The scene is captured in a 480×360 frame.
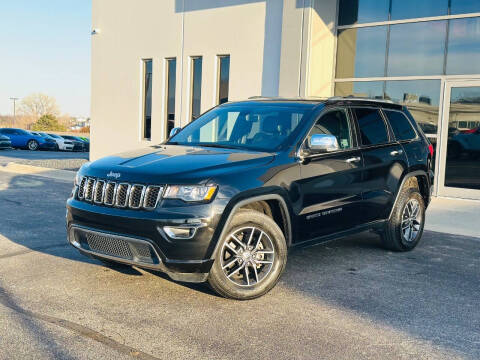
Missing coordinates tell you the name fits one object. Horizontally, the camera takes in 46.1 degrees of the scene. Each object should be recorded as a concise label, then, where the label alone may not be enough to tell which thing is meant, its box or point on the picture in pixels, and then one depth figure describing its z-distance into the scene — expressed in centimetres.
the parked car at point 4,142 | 3391
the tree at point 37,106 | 10956
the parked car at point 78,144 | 3813
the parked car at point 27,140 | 3547
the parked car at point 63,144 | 3709
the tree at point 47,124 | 6711
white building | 1215
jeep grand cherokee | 455
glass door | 1187
